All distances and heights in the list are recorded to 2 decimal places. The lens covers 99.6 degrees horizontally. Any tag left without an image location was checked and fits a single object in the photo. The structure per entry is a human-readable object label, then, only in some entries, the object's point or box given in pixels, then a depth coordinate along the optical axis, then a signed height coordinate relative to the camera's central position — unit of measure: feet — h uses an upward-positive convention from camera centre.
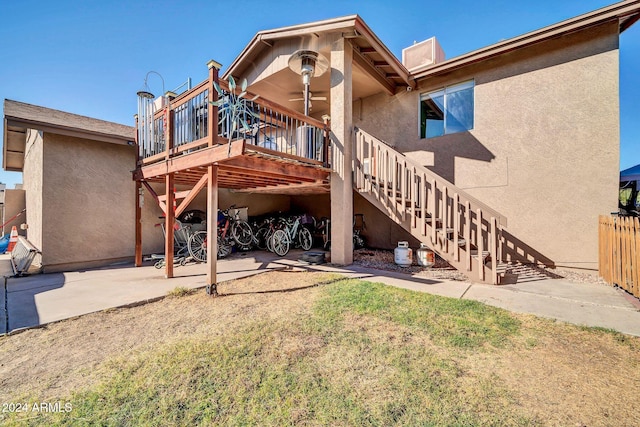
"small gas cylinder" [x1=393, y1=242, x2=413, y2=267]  19.13 -2.94
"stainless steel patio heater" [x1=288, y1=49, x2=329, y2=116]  18.80 +10.95
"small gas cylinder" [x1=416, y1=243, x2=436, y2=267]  19.11 -3.00
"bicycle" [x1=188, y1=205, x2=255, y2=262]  22.07 -1.90
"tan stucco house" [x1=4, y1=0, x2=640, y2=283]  15.84 +4.70
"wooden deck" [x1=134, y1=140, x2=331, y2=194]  13.29 +2.84
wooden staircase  14.69 +0.28
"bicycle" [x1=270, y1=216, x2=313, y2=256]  24.97 -2.00
